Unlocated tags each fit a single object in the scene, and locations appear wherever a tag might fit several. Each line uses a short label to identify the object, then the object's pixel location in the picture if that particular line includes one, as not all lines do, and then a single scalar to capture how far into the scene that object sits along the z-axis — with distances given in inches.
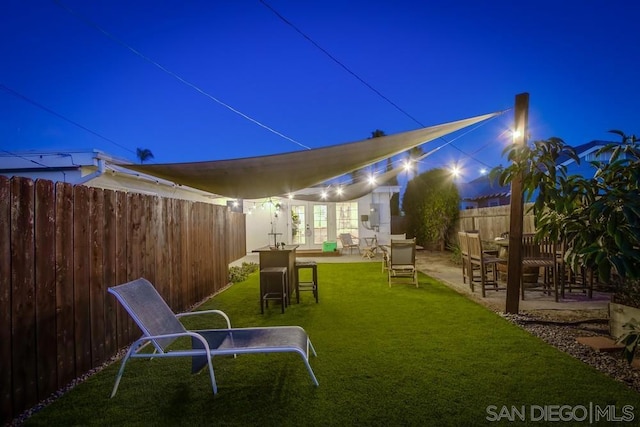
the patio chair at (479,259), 210.4
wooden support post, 160.6
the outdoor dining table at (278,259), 217.8
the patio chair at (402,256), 261.3
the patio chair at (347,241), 489.7
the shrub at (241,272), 297.9
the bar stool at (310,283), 212.8
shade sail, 155.9
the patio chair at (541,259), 202.8
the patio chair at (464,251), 232.3
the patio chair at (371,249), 437.1
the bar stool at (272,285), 190.5
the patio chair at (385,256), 309.1
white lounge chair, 98.3
